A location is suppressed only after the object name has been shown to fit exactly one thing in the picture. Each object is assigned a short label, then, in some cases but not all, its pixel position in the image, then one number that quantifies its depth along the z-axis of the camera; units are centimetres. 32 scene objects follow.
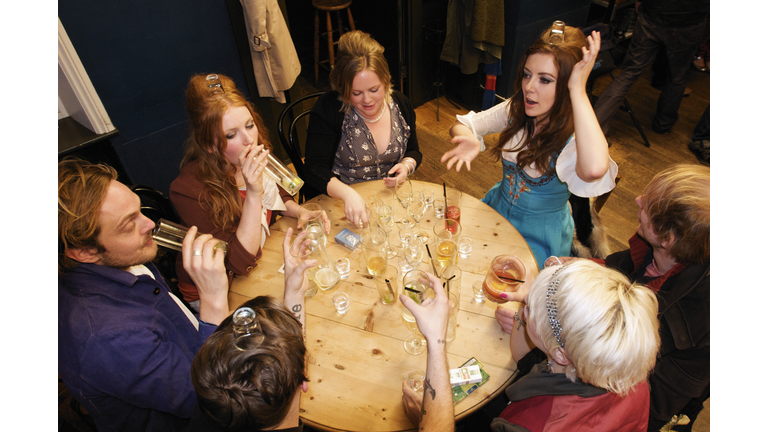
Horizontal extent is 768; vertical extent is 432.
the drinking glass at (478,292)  165
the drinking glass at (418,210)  202
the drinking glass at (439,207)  209
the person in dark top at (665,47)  358
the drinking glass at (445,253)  179
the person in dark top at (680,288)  141
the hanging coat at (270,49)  293
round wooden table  135
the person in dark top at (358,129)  222
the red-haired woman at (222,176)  183
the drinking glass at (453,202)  204
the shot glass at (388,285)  163
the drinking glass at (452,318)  150
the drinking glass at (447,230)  177
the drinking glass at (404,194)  204
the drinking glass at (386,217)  192
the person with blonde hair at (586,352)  106
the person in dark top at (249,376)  96
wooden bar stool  450
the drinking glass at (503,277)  160
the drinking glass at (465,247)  186
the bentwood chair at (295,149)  265
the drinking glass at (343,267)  181
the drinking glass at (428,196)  215
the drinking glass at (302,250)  161
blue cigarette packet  193
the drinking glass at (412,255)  175
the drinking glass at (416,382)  141
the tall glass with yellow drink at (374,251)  176
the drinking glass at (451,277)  161
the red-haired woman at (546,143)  172
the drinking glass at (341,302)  166
